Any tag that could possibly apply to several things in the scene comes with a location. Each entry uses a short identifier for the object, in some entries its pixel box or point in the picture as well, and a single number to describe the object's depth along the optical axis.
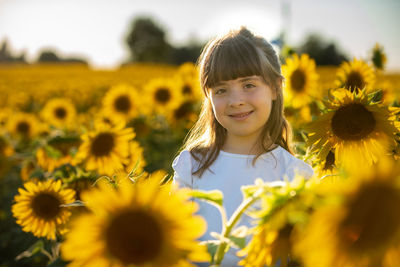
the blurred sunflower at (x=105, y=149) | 2.59
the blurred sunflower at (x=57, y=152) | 2.93
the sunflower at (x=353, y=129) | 1.50
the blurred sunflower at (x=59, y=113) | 5.04
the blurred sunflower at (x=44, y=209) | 1.92
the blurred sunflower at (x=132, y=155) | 2.66
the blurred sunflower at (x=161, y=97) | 4.71
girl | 1.79
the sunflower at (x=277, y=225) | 0.73
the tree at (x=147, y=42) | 49.09
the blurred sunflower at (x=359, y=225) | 0.60
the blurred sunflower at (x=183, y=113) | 4.49
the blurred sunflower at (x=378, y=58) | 3.10
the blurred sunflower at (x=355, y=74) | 2.26
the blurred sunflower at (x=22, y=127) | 4.60
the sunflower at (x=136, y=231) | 0.69
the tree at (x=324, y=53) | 35.62
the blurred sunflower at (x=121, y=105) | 4.42
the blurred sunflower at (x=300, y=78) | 3.15
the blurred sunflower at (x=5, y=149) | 3.81
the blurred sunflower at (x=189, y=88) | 4.68
